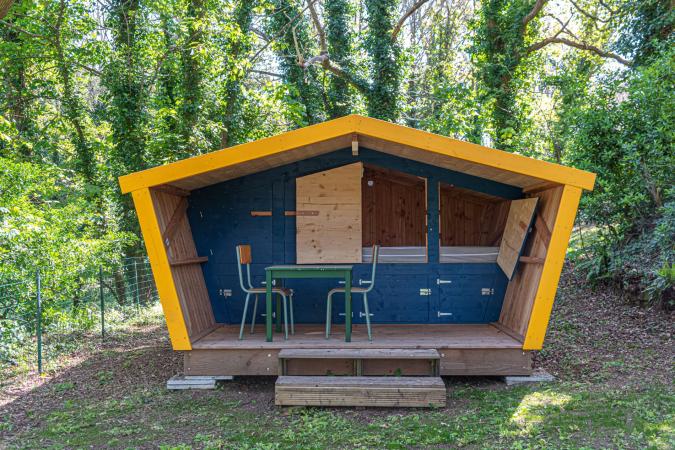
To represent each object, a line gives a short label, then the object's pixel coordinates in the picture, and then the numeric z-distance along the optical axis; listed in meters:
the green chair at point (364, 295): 5.05
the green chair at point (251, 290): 5.21
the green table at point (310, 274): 4.89
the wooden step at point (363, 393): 4.26
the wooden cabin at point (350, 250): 4.80
